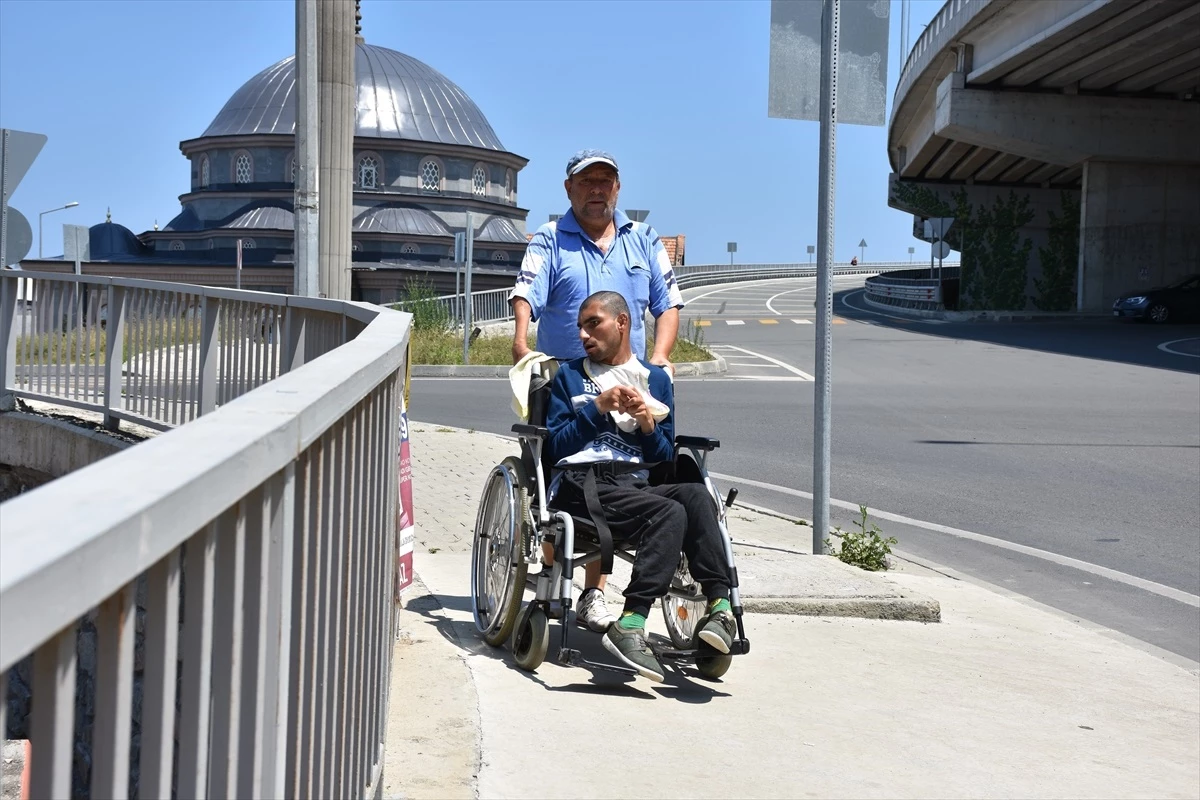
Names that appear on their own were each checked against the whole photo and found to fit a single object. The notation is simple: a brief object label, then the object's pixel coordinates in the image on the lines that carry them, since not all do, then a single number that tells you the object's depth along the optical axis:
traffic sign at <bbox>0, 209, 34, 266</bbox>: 15.68
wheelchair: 4.93
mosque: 76.44
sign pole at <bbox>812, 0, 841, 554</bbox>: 7.71
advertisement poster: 5.80
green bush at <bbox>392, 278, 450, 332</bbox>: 28.36
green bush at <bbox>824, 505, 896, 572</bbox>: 7.73
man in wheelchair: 4.87
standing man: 5.79
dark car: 37.19
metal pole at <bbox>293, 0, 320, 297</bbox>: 12.18
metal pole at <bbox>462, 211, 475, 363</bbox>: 25.57
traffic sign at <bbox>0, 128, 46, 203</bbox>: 14.88
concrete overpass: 34.62
